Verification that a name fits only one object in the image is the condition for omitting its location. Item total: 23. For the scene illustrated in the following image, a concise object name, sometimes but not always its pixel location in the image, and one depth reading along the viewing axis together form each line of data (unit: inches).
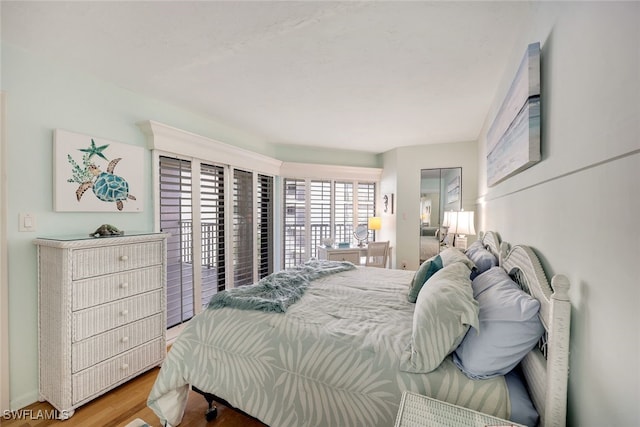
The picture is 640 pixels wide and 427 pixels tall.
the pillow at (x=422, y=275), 74.0
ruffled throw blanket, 67.6
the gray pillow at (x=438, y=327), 45.4
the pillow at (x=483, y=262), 78.3
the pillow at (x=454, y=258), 74.2
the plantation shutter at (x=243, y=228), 145.0
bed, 41.1
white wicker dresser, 70.2
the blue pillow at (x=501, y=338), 41.7
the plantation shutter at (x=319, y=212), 189.8
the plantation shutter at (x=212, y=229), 124.6
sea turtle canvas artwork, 80.8
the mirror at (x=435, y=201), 167.6
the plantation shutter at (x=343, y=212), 196.9
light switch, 73.4
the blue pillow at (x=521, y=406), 39.5
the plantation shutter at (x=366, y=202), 204.1
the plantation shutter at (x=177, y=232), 109.6
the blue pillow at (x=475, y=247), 96.7
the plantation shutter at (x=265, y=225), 164.7
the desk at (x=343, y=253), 167.9
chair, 164.2
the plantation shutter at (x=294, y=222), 184.2
